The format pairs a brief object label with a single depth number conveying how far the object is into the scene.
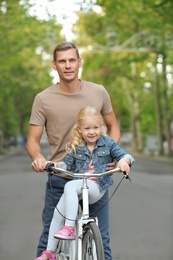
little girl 5.24
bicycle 4.81
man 5.63
